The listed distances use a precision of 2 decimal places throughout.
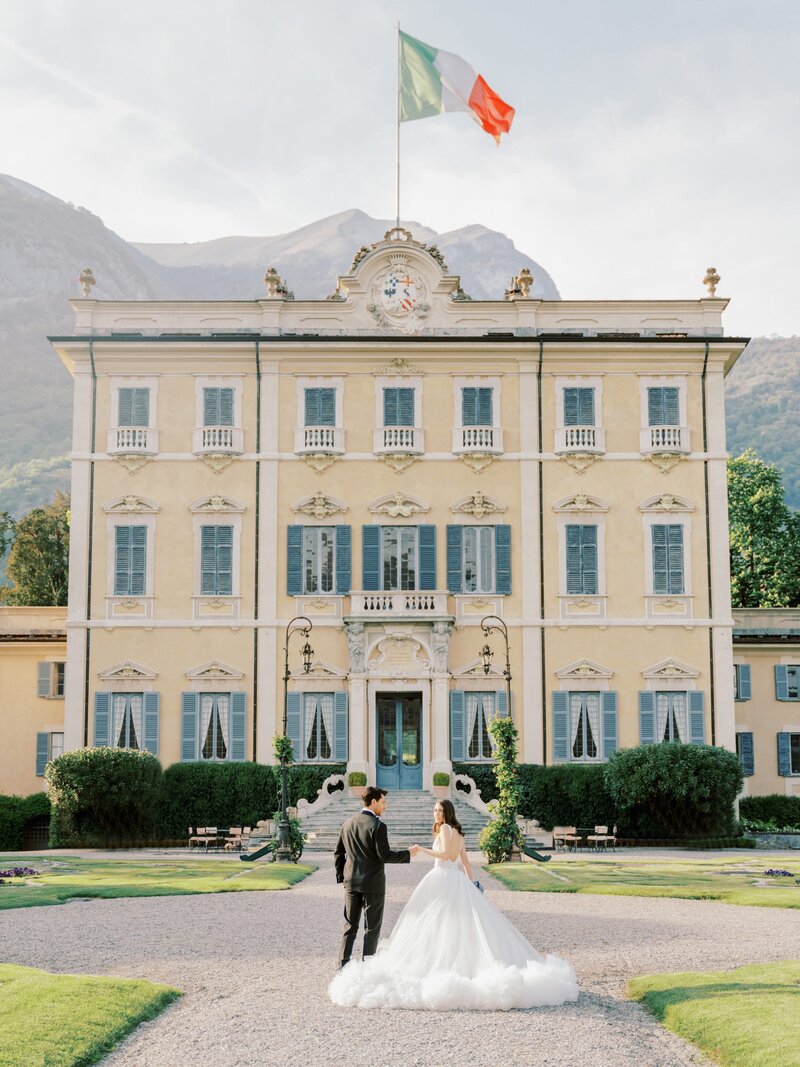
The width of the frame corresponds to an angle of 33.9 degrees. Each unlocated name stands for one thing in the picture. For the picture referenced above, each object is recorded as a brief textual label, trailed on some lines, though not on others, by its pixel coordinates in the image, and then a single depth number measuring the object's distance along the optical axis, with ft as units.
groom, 42.55
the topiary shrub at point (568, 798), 119.65
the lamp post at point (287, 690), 95.61
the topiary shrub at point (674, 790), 115.03
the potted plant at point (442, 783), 119.24
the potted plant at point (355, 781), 120.67
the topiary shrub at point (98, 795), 113.91
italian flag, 124.88
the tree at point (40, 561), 206.28
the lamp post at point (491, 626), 123.42
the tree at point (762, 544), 189.16
